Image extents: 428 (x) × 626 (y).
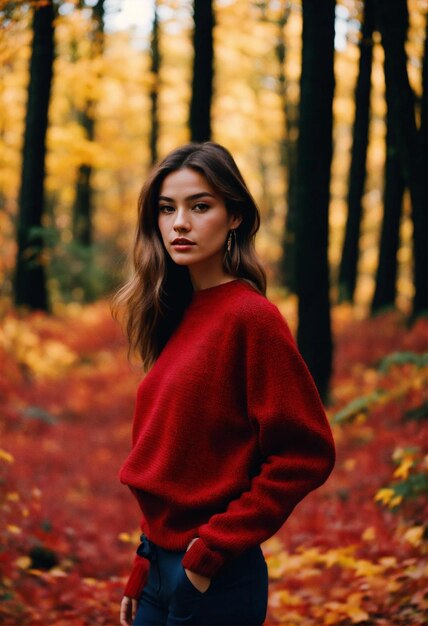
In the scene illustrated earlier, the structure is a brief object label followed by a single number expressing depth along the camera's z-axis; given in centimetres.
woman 225
